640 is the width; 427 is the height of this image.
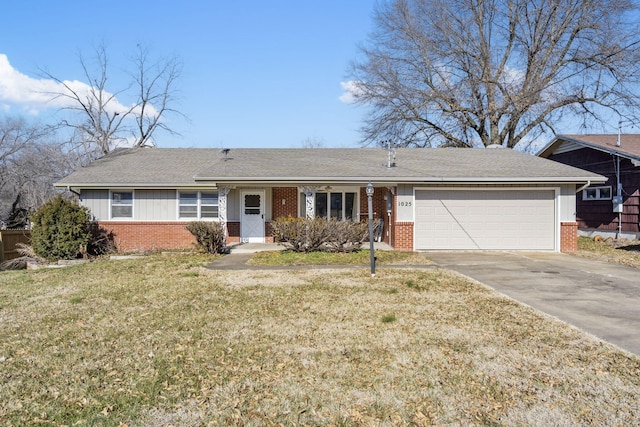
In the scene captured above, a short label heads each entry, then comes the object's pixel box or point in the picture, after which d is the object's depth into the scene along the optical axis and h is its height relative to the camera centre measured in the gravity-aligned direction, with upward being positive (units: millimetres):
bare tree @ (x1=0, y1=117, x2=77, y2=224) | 25328 +3426
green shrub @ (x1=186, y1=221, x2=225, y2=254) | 12984 -616
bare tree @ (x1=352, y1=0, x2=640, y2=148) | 23234 +8519
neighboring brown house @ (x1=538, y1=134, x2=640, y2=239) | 15867 +1232
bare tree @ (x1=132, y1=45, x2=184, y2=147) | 28375 +6408
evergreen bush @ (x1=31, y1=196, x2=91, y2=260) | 12805 -469
